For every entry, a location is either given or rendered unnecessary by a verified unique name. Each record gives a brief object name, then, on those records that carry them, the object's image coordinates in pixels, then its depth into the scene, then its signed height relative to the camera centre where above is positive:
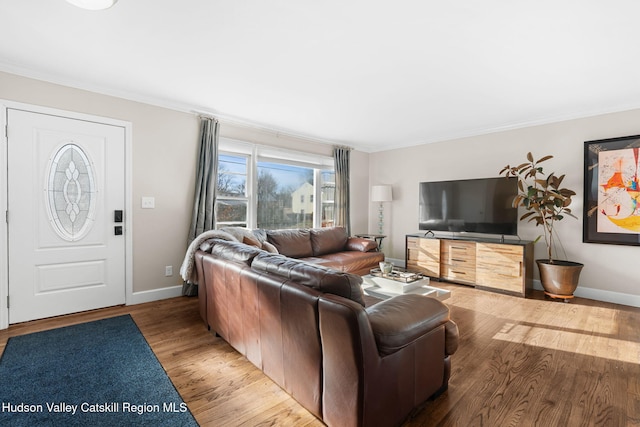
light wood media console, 3.97 -0.77
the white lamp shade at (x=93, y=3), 1.81 +1.27
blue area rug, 1.65 -1.15
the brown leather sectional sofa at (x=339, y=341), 1.34 -0.70
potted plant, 3.68 +0.00
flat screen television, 4.26 +0.06
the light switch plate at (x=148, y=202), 3.53 +0.08
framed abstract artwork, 3.54 +0.24
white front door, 2.85 -0.07
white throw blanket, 2.92 -0.51
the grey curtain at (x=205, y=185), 3.82 +0.31
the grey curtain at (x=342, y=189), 5.69 +0.39
